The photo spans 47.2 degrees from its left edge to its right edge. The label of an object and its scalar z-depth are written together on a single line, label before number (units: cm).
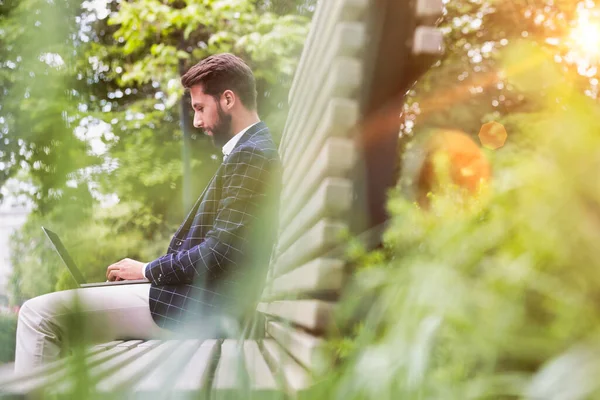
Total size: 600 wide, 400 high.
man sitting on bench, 212
